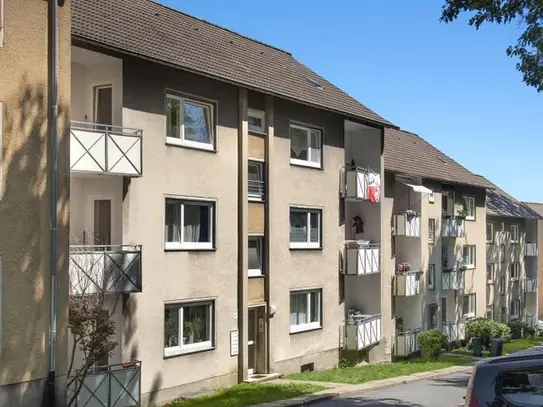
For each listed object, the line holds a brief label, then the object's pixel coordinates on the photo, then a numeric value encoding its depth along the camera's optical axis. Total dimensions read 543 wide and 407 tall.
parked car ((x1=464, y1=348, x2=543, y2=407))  7.02
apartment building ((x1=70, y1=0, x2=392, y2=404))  18.14
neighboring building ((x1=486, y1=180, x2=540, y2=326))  50.09
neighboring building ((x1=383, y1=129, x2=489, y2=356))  33.53
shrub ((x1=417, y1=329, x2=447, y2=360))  33.03
